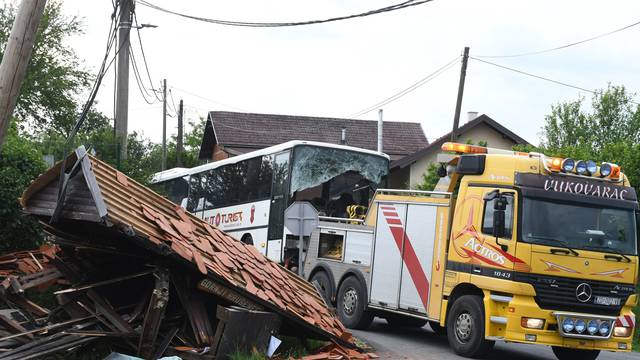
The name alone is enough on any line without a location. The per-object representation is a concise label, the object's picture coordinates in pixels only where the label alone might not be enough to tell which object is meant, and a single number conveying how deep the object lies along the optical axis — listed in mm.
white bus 20922
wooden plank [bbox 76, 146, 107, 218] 9523
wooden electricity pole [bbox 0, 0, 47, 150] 9703
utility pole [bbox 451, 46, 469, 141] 33031
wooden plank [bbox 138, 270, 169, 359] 9812
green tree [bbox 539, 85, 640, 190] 59125
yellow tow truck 11719
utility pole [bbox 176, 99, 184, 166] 53444
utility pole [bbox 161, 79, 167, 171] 54203
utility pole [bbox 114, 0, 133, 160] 20875
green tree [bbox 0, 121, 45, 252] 15297
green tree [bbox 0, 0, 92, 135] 43000
